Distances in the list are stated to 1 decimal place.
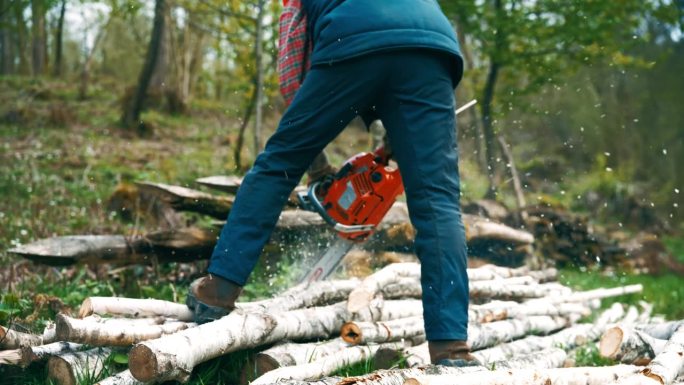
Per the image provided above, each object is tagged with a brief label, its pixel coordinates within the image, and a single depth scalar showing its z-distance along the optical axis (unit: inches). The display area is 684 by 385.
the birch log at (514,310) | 140.3
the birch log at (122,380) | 85.9
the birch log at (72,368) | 91.7
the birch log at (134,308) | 102.1
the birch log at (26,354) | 91.7
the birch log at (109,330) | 88.7
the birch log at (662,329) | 133.4
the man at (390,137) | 101.1
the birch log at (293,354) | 100.9
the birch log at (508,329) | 128.3
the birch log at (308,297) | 115.3
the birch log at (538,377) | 79.4
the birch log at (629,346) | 122.6
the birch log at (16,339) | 94.7
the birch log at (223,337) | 82.6
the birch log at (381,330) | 115.0
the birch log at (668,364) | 92.0
